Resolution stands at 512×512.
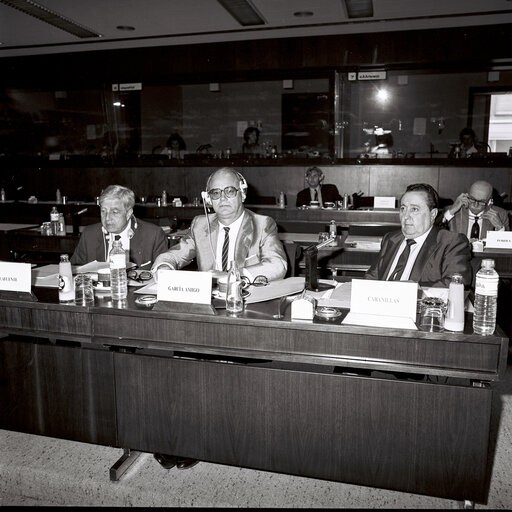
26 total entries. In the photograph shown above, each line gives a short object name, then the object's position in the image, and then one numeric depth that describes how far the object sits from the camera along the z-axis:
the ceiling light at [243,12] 5.22
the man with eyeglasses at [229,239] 2.70
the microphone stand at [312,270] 2.19
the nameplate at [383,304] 1.80
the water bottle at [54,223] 4.57
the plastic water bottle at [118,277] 2.14
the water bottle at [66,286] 2.16
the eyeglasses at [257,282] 2.32
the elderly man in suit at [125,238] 3.02
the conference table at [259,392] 1.79
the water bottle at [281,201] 6.29
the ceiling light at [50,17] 5.21
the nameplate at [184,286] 1.97
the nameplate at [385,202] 4.96
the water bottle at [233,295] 1.99
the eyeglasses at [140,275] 2.49
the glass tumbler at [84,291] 2.15
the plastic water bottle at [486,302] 1.73
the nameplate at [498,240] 3.51
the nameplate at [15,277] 2.22
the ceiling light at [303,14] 5.59
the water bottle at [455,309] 1.74
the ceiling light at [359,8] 5.25
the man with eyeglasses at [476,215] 4.02
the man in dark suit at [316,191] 6.34
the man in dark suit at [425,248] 2.48
